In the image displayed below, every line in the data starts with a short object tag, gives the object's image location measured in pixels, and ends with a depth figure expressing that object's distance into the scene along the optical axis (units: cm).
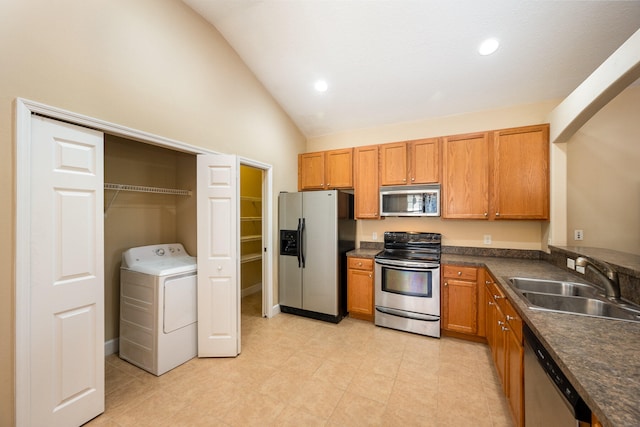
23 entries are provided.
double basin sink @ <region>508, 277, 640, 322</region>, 155
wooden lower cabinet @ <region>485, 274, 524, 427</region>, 159
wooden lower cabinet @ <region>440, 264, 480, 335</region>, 290
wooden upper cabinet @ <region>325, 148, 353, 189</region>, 388
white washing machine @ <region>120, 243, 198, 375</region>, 239
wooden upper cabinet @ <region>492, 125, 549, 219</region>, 283
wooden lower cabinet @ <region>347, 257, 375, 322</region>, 345
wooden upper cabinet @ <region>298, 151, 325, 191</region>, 412
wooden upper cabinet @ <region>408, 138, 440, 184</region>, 332
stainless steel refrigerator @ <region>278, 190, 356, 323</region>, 348
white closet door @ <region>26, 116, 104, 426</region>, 163
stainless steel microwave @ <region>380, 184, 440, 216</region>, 331
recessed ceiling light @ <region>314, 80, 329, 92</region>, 336
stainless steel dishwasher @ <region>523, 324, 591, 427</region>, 93
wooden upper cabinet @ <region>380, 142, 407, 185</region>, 350
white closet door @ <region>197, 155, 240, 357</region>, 265
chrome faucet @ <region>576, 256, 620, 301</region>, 166
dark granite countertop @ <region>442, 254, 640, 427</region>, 77
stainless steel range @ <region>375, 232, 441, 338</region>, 304
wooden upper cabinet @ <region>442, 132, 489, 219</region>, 309
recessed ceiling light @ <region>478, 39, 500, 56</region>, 249
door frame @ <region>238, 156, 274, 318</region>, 362
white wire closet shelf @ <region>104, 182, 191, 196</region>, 259
